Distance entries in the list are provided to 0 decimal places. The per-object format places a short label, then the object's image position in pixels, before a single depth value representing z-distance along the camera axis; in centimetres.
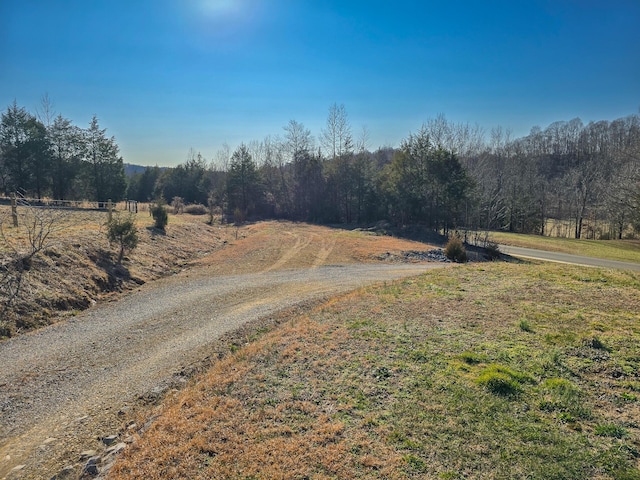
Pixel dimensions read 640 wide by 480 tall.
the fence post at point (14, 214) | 1391
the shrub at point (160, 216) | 2130
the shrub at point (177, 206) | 4199
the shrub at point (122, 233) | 1422
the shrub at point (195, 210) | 4458
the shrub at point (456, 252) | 1953
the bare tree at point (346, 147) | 4553
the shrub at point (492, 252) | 2119
